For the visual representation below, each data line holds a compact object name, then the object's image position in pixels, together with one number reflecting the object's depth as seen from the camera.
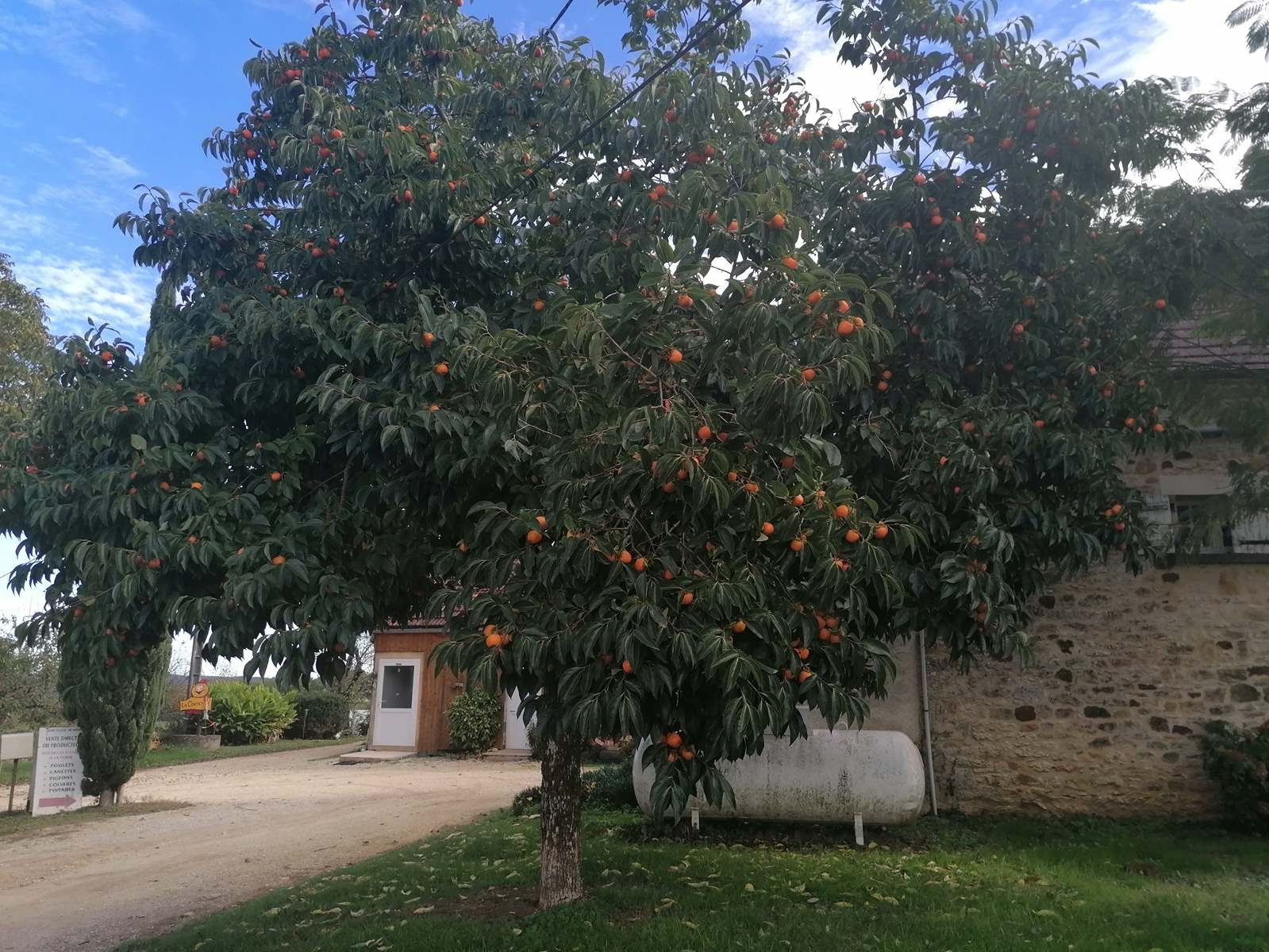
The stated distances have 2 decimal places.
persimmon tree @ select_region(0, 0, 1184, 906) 4.49
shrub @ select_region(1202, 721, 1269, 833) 9.02
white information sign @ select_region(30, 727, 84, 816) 13.28
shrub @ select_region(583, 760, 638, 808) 10.94
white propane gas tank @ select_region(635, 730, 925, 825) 8.94
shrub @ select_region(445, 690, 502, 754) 20.53
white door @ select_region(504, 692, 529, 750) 20.59
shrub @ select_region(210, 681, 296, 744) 24.53
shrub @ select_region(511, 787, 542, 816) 11.34
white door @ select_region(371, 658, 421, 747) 21.75
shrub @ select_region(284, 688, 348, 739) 27.52
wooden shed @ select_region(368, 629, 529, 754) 21.59
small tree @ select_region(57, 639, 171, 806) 13.40
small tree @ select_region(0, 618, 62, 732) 18.80
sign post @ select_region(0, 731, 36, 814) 13.09
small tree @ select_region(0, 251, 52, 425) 16.23
